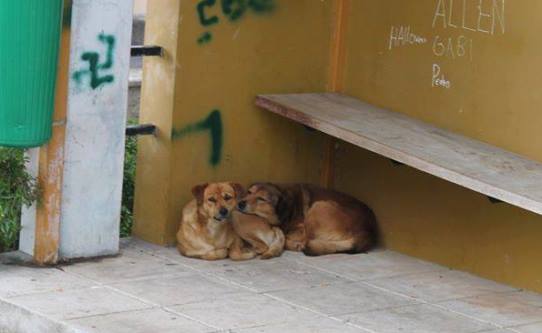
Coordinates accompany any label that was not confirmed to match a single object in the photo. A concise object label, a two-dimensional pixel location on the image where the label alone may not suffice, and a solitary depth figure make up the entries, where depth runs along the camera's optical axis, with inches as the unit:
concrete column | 516.7
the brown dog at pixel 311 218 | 566.0
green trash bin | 479.0
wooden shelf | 476.9
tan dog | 534.7
